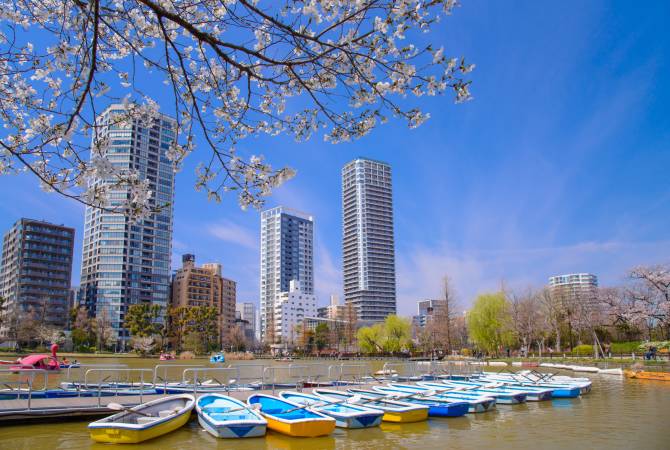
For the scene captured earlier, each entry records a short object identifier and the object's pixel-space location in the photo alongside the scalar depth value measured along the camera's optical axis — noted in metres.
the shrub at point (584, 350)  54.91
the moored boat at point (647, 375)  29.50
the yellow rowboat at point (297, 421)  11.52
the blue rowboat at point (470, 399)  16.55
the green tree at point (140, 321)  70.88
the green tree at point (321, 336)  97.81
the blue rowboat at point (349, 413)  12.91
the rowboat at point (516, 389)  20.05
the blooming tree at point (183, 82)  4.41
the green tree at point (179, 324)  78.19
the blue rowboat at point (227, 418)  11.24
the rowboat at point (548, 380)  22.88
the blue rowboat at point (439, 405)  15.43
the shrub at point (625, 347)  52.08
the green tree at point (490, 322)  55.38
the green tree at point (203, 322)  78.38
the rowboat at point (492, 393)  18.82
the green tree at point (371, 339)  75.69
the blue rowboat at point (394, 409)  14.22
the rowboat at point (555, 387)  21.25
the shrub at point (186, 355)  70.62
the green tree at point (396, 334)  73.73
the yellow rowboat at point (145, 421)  10.45
